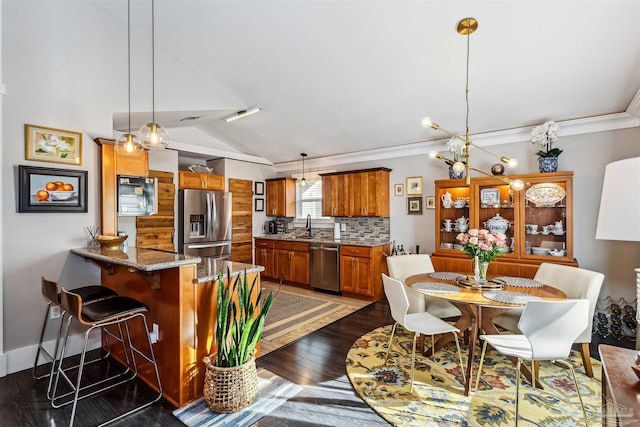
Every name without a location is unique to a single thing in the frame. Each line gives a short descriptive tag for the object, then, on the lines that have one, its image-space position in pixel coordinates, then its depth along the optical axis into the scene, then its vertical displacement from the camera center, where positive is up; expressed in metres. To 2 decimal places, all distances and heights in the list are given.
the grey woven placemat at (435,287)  2.52 -0.63
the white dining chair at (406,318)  2.46 -0.91
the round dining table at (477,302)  2.31 -0.65
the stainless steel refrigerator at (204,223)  5.08 -0.17
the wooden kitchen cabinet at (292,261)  5.50 -0.88
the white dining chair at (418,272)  3.04 -0.69
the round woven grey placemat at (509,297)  2.24 -0.64
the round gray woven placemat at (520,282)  2.73 -0.63
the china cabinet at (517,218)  3.57 -0.07
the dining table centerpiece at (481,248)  2.67 -0.31
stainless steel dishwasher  5.09 -0.90
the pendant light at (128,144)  2.77 +0.62
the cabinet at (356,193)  5.06 +0.33
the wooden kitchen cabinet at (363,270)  4.73 -0.90
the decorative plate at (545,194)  3.57 +0.21
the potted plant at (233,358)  2.08 -1.02
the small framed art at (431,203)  4.71 +0.14
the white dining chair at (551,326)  1.95 -0.72
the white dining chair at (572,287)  2.48 -0.66
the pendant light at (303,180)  5.88 +0.62
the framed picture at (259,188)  6.49 +0.51
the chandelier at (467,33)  2.54 +1.57
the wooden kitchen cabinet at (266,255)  5.99 -0.83
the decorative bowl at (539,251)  3.68 -0.46
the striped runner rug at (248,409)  2.01 -1.35
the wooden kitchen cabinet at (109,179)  3.19 +0.35
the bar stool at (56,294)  2.23 -0.65
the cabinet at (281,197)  6.33 +0.32
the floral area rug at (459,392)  2.04 -1.34
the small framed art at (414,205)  4.89 +0.11
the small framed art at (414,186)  4.87 +0.42
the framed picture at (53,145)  2.80 +0.64
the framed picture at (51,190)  2.75 +0.22
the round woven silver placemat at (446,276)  3.01 -0.63
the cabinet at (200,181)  5.16 +0.56
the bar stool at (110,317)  2.02 -0.70
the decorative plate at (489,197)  4.00 +0.20
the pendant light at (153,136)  2.54 +0.63
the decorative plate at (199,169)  5.44 +0.78
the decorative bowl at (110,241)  2.92 -0.26
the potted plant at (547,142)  3.54 +0.82
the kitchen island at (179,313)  2.19 -0.73
